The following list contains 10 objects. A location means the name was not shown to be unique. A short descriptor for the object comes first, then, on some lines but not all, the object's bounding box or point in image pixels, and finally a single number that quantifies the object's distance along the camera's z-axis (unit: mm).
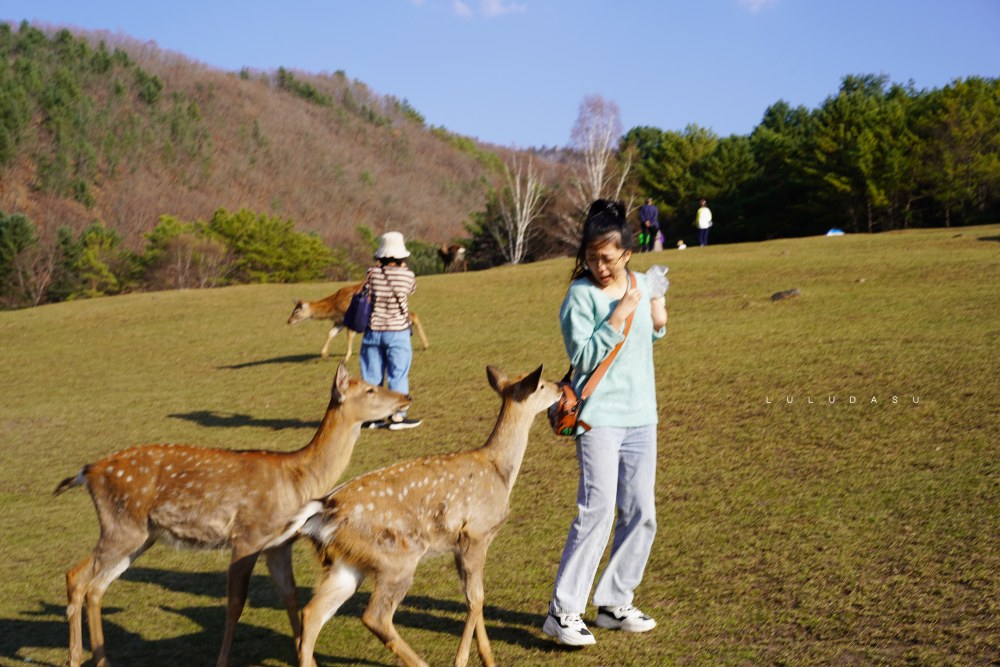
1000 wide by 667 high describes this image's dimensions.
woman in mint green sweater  5043
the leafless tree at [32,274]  47844
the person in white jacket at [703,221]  36750
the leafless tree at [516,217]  63875
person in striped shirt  10906
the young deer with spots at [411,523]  4973
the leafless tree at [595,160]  65312
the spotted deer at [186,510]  5668
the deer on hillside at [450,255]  41094
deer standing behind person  16812
